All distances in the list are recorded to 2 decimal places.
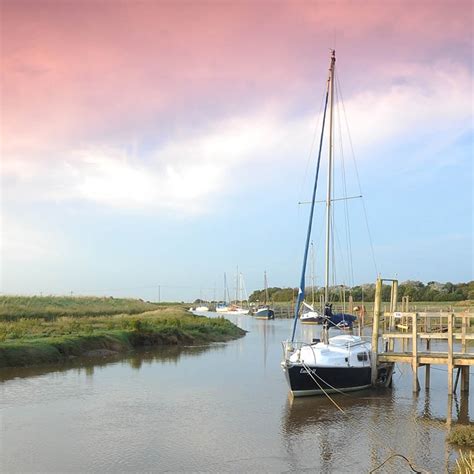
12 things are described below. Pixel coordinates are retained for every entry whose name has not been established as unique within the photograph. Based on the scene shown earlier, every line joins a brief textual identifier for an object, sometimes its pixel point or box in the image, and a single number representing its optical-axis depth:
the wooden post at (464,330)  25.06
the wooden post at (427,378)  24.78
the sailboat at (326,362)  22.25
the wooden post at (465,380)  23.72
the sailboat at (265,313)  106.38
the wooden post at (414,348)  22.97
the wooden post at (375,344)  24.22
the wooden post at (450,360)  21.64
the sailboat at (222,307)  144.02
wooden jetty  22.17
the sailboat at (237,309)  133.93
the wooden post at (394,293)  28.24
